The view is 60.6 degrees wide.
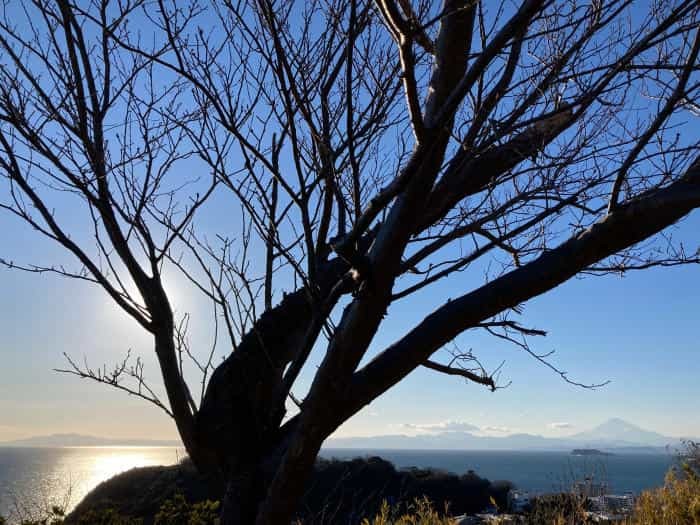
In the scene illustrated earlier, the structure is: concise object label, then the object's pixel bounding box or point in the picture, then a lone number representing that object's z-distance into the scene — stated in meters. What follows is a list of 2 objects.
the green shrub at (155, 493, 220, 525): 4.36
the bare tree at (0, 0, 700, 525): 2.08
